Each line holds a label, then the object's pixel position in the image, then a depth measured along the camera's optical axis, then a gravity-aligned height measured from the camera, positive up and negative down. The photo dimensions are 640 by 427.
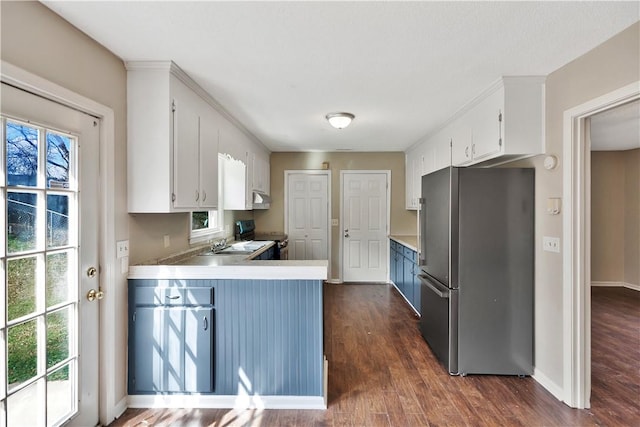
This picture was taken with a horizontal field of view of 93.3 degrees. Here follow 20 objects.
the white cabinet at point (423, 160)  3.58 +0.72
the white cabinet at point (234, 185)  3.88 +0.36
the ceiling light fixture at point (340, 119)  3.12 +0.98
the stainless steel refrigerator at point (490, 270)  2.43 -0.47
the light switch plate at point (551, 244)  2.20 -0.24
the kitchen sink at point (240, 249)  3.14 -0.41
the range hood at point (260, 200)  4.29 +0.19
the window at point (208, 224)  3.18 -0.13
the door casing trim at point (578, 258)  2.05 -0.31
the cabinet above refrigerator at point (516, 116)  2.32 +0.75
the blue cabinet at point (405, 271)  3.72 -0.84
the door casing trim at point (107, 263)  1.88 -0.31
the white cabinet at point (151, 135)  2.06 +0.53
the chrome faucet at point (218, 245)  3.24 -0.37
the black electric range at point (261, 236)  4.37 -0.38
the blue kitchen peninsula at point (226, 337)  2.05 -0.84
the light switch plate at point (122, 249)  1.98 -0.24
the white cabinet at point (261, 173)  4.29 +0.63
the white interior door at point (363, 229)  5.38 -0.29
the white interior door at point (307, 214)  5.40 -0.02
